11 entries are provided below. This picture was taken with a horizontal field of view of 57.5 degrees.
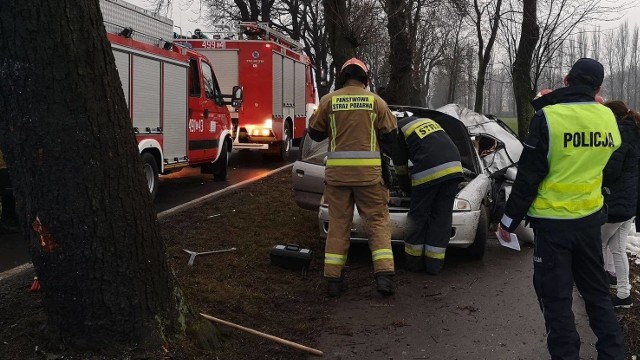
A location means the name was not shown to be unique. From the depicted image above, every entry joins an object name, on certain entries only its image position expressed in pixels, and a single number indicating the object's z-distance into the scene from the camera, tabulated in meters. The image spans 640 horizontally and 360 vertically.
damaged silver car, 5.59
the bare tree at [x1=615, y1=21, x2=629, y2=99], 66.25
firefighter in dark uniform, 5.30
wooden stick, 3.58
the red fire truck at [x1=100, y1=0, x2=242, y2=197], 7.94
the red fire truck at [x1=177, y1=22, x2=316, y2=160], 14.45
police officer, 3.26
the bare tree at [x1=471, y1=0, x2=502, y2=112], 18.44
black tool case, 5.27
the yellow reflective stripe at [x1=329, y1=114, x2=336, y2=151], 4.93
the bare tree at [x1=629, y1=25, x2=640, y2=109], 67.06
